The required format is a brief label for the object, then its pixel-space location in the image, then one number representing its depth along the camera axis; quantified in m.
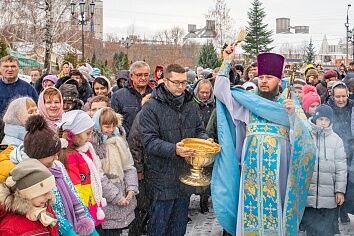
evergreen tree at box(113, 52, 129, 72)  30.89
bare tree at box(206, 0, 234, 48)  35.21
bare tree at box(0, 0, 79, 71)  25.16
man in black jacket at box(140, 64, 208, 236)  4.62
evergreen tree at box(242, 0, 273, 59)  40.84
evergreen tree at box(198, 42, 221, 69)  26.50
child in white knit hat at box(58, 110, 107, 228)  3.83
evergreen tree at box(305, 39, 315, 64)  44.99
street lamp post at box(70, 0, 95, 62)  20.62
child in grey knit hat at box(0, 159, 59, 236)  2.61
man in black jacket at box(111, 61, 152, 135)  6.18
